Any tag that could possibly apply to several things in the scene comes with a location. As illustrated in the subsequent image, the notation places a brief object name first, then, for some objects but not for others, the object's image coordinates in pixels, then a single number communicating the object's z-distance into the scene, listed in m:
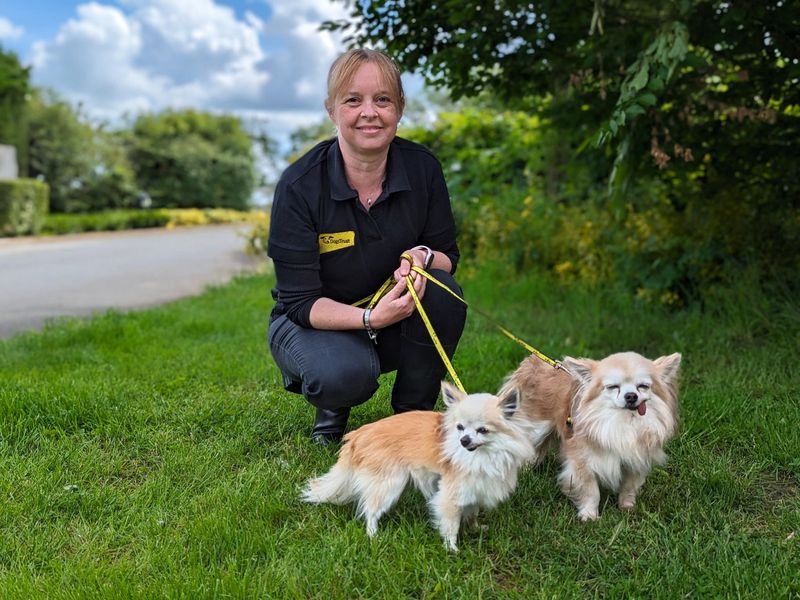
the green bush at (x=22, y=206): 18.50
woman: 3.09
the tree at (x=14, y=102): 23.17
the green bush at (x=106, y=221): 21.16
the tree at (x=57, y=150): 24.97
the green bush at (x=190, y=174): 31.81
